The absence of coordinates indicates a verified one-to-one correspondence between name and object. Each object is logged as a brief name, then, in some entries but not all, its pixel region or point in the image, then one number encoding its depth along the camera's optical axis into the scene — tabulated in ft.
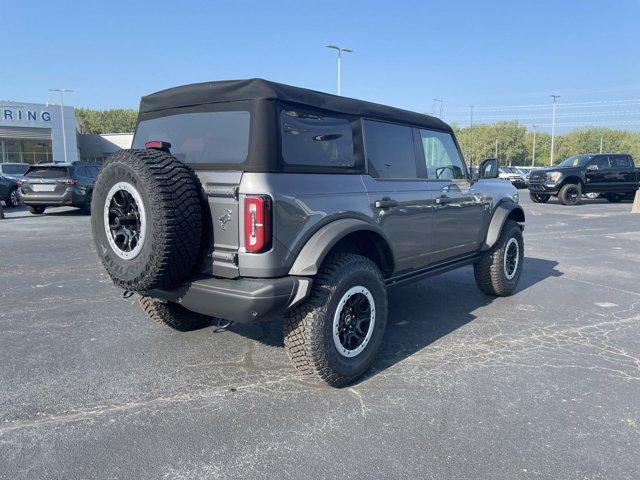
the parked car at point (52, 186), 45.09
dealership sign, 117.08
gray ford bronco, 9.67
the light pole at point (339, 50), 94.85
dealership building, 119.34
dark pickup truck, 62.59
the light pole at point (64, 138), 126.93
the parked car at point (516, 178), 107.45
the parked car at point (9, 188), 53.93
